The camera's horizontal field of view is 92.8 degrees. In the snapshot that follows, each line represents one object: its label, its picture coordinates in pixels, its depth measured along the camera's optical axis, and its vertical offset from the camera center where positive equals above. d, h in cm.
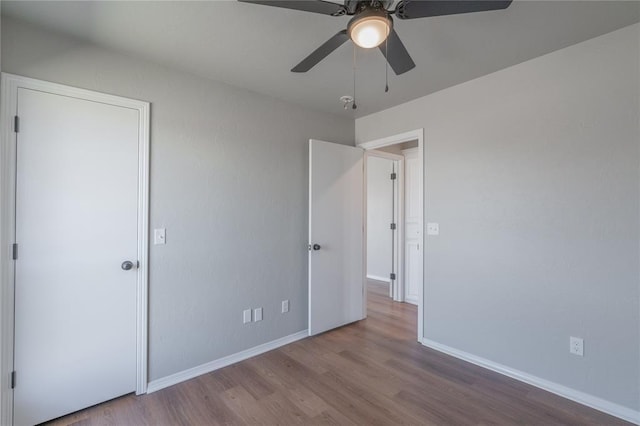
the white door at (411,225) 436 -13
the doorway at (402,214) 436 +3
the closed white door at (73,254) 184 -25
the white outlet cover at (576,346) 211 -90
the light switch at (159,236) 229 -16
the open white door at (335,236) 316 -22
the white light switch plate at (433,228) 291 -12
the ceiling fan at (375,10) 132 +92
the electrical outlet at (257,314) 284 -93
